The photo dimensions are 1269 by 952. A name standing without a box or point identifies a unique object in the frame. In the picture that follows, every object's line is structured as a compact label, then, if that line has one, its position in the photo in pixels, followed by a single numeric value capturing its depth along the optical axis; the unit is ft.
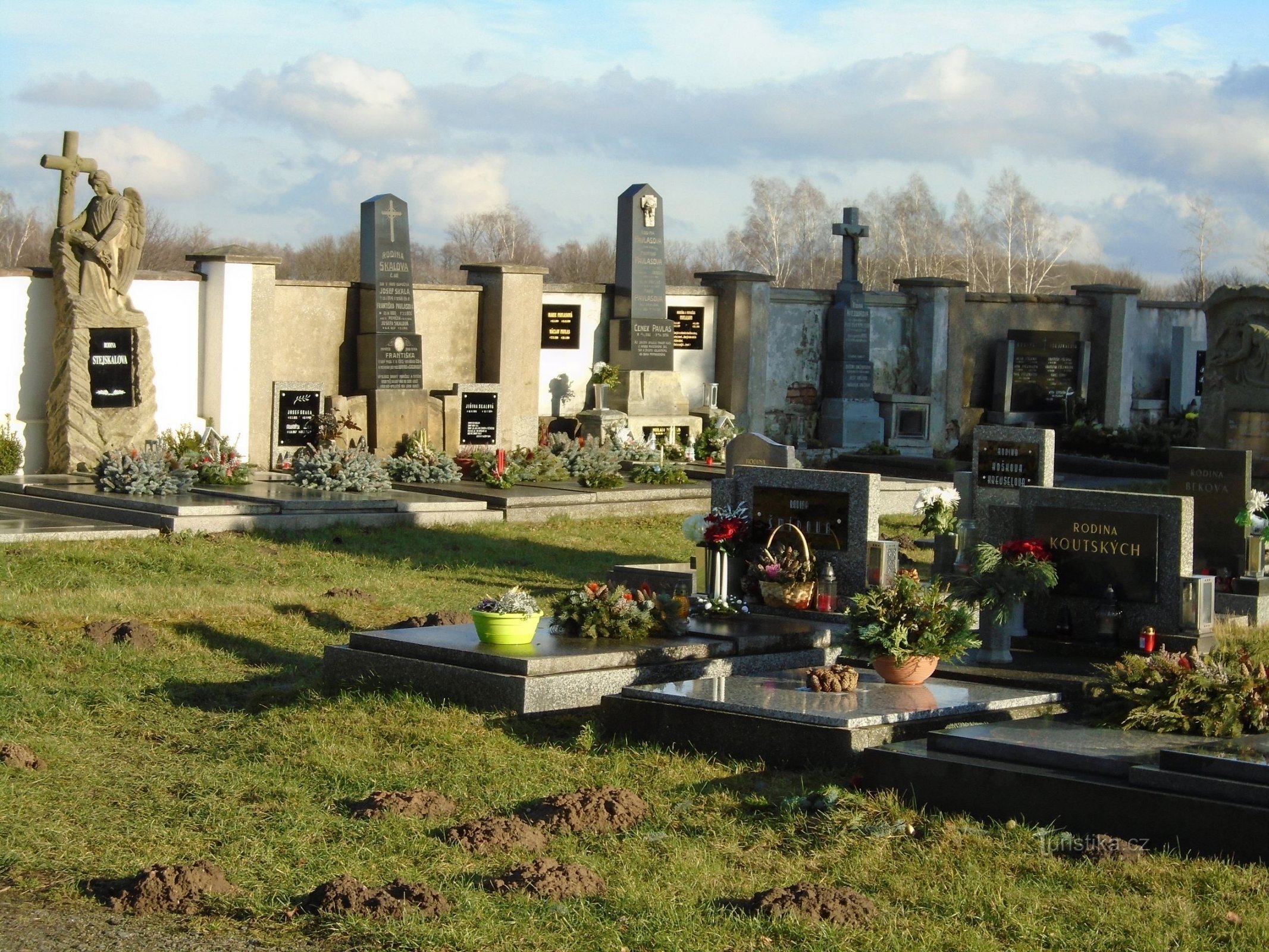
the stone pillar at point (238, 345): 58.85
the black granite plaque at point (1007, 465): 40.96
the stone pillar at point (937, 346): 81.76
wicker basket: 32.91
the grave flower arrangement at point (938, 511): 36.63
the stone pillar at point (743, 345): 75.41
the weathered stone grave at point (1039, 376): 83.30
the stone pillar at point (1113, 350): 86.33
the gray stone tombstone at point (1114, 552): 30.86
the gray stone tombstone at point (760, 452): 43.39
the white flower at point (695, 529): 34.12
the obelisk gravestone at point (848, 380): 78.33
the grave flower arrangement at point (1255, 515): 37.91
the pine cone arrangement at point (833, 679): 25.46
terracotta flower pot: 26.14
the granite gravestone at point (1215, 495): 38.93
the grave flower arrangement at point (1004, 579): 30.32
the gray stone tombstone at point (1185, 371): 89.86
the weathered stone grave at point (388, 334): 61.16
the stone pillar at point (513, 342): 66.08
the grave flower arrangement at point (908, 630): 26.11
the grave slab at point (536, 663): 25.95
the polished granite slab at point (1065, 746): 20.58
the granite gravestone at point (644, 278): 69.97
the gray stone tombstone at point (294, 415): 59.41
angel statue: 54.08
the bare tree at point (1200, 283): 207.92
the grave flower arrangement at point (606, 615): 28.32
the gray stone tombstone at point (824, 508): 32.91
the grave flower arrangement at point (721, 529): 33.42
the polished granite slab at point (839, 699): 23.71
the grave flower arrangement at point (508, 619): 27.04
